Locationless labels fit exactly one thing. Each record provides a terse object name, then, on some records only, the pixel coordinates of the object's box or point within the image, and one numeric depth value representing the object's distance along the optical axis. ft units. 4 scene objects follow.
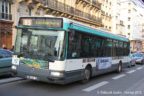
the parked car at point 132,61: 64.26
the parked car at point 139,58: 75.47
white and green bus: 22.74
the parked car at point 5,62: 29.00
